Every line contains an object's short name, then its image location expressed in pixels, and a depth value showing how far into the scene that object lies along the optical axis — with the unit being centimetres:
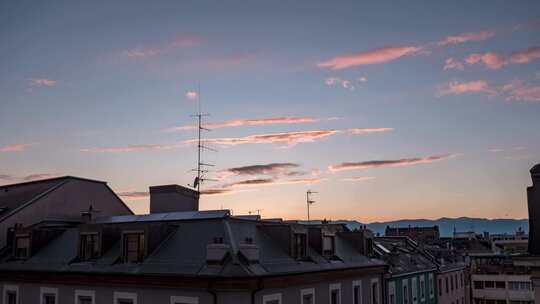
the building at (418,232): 13860
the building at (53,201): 3850
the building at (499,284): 8475
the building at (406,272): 4432
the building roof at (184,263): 2623
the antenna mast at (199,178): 4028
